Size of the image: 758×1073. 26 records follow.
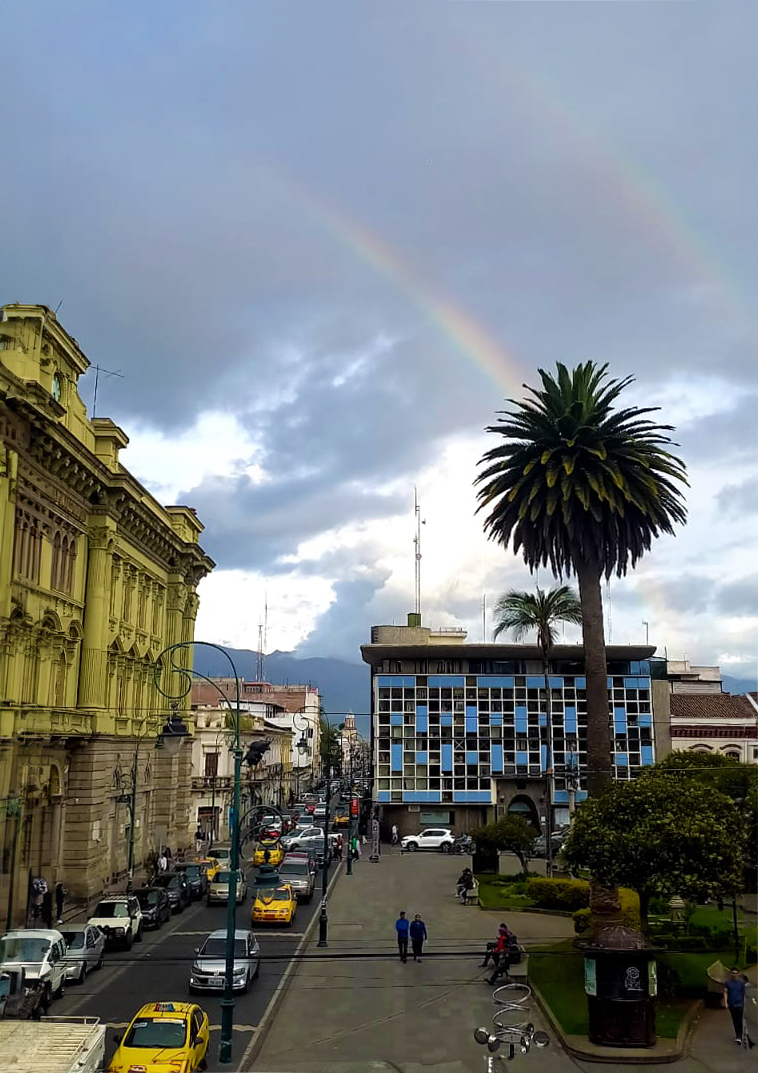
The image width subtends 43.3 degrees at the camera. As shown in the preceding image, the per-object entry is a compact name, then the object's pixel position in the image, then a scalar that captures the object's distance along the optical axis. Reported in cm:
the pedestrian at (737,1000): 2275
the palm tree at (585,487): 3795
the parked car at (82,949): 2916
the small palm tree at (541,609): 6228
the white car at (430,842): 7438
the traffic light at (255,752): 2943
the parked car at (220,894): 4659
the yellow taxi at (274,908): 4012
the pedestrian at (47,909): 3964
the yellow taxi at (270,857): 5981
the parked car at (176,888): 4409
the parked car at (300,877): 4838
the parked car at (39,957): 2558
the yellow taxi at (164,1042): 1873
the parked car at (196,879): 4830
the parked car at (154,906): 3934
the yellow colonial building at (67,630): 3822
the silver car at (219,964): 2752
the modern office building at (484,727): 8081
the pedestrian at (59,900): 4050
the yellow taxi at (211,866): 5084
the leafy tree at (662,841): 2606
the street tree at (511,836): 5203
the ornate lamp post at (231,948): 2095
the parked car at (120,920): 3438
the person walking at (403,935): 3201
